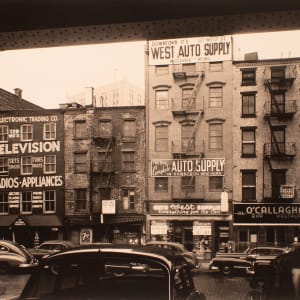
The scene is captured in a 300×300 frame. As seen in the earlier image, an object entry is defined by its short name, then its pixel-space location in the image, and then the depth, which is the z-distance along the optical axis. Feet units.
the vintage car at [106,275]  8.32
